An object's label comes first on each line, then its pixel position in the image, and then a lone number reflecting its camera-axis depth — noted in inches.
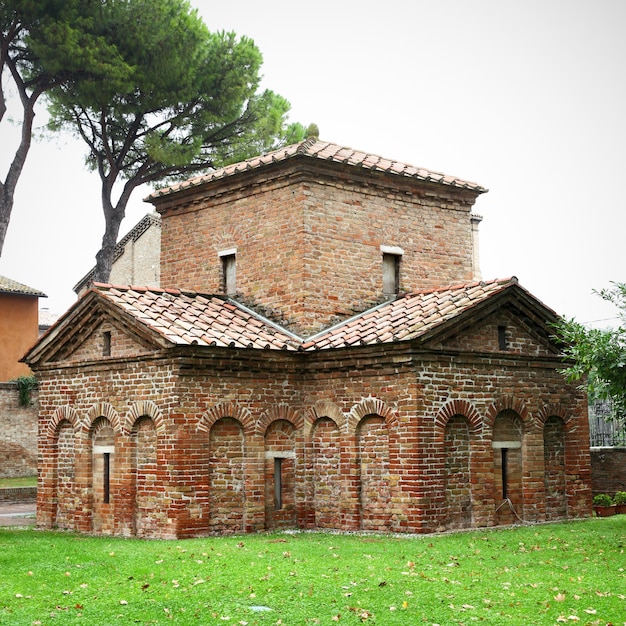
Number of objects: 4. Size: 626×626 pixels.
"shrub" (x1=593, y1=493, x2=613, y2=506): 708.0
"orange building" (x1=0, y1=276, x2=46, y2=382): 1427.2
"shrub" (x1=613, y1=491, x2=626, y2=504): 722.2
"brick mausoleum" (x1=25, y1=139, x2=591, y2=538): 575.2
